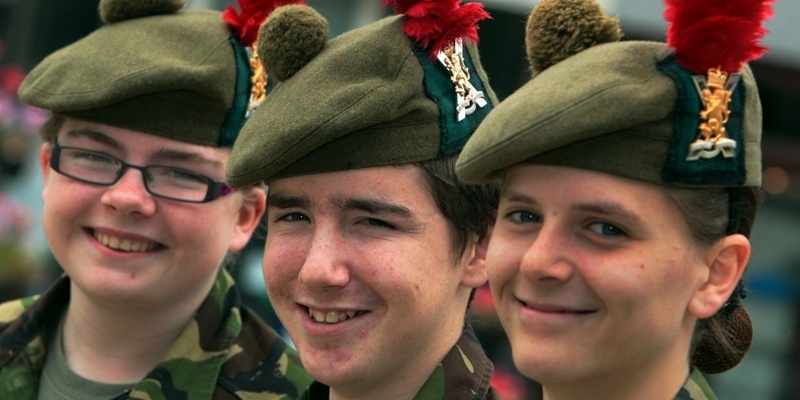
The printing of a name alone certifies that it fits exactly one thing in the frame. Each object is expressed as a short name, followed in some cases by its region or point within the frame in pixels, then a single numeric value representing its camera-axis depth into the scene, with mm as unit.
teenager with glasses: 7043
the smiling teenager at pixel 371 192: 5492
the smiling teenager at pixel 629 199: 4445
